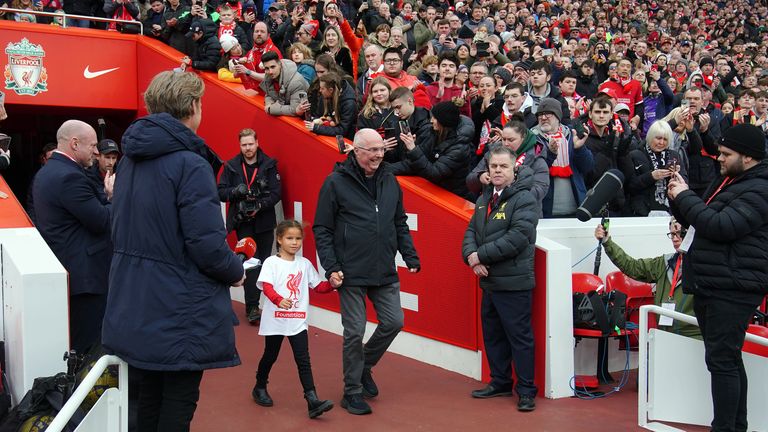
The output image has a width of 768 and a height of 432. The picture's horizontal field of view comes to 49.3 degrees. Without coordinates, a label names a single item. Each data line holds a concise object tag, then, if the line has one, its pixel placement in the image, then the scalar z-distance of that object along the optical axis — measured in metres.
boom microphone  6.52
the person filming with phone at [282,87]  8.66
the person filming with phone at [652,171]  7.98
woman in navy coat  3.53
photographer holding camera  8.09
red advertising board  10.63
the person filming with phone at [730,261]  4.68
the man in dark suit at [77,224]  5.12
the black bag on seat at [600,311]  6.26
